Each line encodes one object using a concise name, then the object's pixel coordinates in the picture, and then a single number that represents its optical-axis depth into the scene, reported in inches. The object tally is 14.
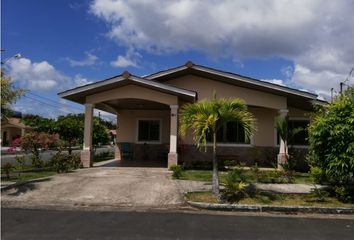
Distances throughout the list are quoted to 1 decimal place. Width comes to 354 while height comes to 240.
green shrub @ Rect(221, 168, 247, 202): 455.3
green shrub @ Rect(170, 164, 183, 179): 567.5
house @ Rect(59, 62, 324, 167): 679.7
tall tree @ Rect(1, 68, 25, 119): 538.0
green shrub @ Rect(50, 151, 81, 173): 629.9
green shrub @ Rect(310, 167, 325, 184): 480.2
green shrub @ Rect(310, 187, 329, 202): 460.3
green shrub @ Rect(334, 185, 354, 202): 458.0
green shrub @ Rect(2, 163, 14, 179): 577.2
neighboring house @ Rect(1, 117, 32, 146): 2456.4
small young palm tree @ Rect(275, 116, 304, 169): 647.1
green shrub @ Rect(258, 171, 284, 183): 557.6
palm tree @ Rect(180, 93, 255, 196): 462.9
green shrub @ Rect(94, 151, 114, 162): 933.9
